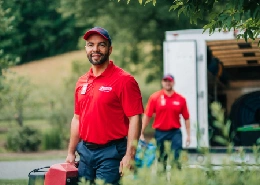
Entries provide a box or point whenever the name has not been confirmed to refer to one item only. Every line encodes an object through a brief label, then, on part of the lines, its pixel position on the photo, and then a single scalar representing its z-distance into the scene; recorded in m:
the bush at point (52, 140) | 24.89
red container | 6.61
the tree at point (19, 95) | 27.30
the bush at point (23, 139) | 24.08
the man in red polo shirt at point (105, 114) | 6.64
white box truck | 13.59
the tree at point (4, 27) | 15.59
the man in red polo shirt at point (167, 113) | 12.00
